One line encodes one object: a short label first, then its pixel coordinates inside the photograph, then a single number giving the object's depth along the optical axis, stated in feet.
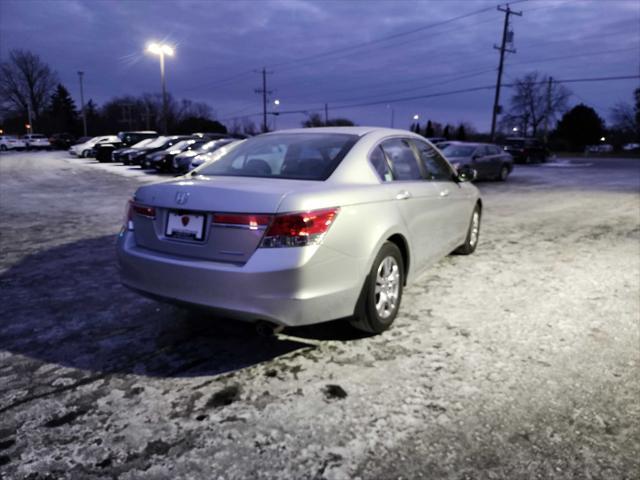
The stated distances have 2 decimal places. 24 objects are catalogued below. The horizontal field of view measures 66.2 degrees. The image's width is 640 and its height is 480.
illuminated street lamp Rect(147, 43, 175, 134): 117.98
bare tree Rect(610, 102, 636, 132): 261.65
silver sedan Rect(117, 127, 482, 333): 9.57
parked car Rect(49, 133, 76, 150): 182.39
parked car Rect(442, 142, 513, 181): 55.36
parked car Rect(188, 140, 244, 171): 53.62
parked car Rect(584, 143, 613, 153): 232.32
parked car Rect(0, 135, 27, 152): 176.04
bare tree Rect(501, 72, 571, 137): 290.76
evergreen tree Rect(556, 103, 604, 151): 248.52
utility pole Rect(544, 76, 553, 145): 191.79
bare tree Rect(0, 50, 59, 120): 277.85
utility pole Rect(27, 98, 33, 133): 260.01
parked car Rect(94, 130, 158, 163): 97.40
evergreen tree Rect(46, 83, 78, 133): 291.79
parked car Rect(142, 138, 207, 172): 65.92
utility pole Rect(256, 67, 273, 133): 222.89
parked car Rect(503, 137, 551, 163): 104.63
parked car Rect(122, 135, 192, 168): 80.84
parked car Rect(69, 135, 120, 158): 112.88
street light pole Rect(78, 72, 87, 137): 246.17
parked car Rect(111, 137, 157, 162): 85.65
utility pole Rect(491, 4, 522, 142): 130.72
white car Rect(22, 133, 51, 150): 178.19
